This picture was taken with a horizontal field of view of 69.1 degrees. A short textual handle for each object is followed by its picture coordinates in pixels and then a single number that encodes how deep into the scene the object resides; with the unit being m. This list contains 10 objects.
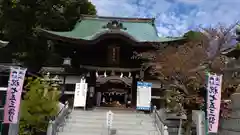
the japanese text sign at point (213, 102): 5.70
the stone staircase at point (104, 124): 7.95
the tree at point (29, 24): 13.38
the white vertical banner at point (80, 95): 9.75
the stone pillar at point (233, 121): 6.13
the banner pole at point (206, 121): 5.90
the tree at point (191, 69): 7.50
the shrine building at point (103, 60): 10.34
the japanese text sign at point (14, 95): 5.27
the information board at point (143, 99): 9.77
